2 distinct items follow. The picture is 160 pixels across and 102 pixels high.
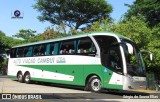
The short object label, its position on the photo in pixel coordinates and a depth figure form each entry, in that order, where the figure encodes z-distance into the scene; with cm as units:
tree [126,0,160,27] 3700
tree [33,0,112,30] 5047
